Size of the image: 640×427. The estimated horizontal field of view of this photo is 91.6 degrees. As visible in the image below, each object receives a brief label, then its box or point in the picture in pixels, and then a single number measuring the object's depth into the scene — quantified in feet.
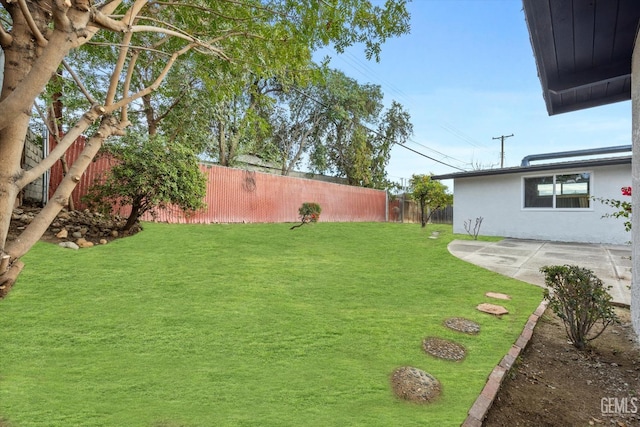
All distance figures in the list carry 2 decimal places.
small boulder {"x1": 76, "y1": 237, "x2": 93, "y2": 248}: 18.60
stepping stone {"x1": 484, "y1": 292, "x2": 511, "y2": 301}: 15.47
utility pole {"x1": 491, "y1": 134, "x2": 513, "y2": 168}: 84.79
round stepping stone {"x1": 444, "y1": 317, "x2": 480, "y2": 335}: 11.37
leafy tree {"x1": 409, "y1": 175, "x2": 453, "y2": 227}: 43.34
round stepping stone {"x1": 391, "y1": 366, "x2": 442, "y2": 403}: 7.41
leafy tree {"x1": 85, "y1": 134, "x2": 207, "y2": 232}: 20.92
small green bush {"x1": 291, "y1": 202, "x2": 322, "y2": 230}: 37.32
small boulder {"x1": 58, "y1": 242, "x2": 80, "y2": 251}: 17.78
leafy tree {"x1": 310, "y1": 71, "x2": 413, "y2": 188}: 73.26
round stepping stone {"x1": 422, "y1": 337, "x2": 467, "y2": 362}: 9.52
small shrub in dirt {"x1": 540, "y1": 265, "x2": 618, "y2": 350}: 10.50
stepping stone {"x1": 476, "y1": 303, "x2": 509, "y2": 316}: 13.28
